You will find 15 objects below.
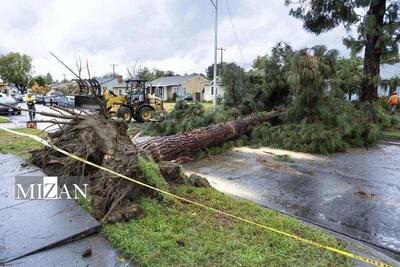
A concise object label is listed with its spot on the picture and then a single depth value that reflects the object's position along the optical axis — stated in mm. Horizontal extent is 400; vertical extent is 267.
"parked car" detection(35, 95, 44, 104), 35622
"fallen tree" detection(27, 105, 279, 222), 3578
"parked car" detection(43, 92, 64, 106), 32922
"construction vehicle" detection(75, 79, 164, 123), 16094
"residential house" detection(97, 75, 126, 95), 54744
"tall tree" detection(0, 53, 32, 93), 63938
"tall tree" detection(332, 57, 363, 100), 10480
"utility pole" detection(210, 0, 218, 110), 14827
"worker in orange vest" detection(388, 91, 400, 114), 15219
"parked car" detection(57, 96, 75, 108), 29306
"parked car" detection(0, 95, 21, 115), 20159
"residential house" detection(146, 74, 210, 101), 46938
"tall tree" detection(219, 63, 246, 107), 9961
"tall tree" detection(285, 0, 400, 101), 10109
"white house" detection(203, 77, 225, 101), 43125
